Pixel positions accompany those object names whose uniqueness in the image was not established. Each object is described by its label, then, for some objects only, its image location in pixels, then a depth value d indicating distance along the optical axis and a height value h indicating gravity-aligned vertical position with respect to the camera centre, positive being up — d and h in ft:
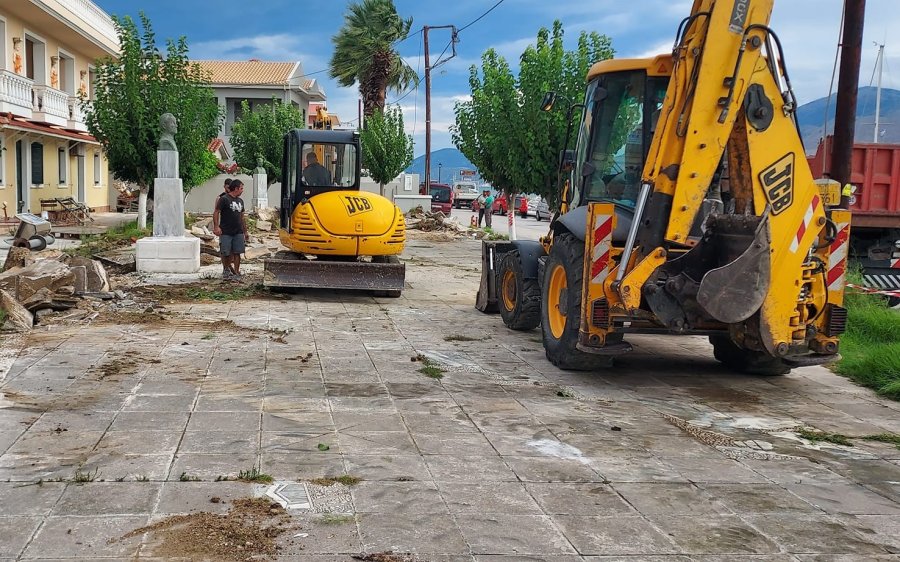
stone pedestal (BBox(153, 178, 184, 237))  47.60 -1.47
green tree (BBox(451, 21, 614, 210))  56.90 +6.34
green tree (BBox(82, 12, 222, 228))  68.54 +6.54
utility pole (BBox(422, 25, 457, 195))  134.31 +15.88
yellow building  80.07 +8.11
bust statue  48.80 +2.94
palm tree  139.54 +22.59
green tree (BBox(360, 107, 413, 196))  119.34 +6.26
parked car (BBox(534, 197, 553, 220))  152.86 -2.52
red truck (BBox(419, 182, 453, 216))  152.87 -0.25
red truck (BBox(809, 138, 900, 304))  51.49 +0.78
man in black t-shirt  43.39 -2.06
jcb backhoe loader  22.54 -0.61
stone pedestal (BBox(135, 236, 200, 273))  46.32 -3.82
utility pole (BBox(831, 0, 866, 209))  37.42 +5.14
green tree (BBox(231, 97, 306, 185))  128.77 +7.99
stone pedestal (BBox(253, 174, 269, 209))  110.42 -0.41
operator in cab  44.06 +0.81
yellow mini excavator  40.91 -1.91
